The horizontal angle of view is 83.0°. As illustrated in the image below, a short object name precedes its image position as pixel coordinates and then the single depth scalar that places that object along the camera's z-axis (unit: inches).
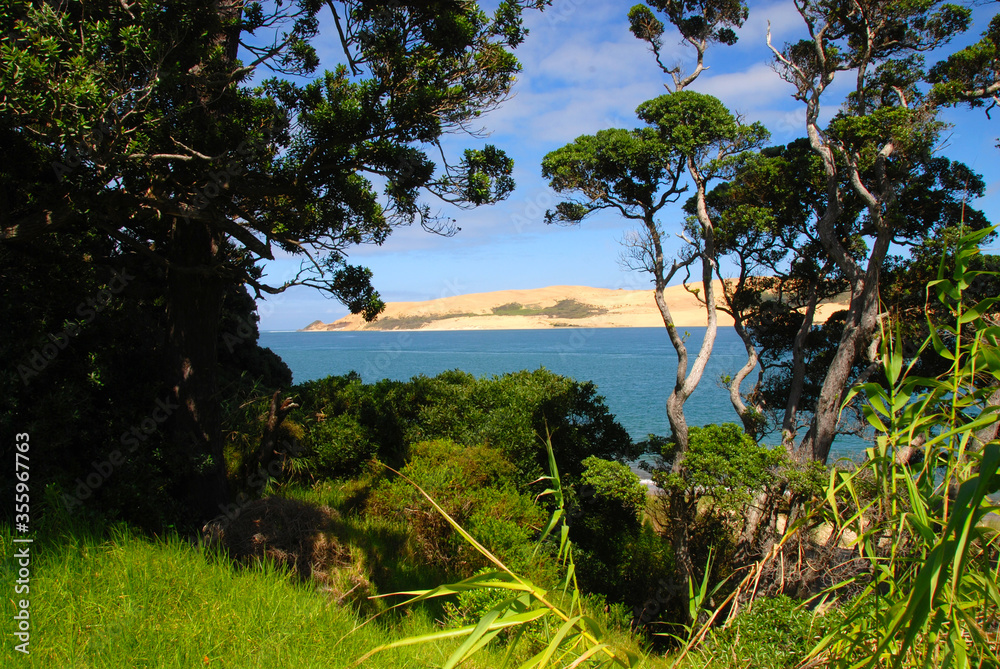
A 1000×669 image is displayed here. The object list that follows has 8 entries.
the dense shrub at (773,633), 146.4
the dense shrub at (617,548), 398.9
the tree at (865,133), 516.1
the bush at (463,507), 337.1
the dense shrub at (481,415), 427.5
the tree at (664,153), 604.4
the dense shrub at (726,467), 335.0
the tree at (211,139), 195.9
